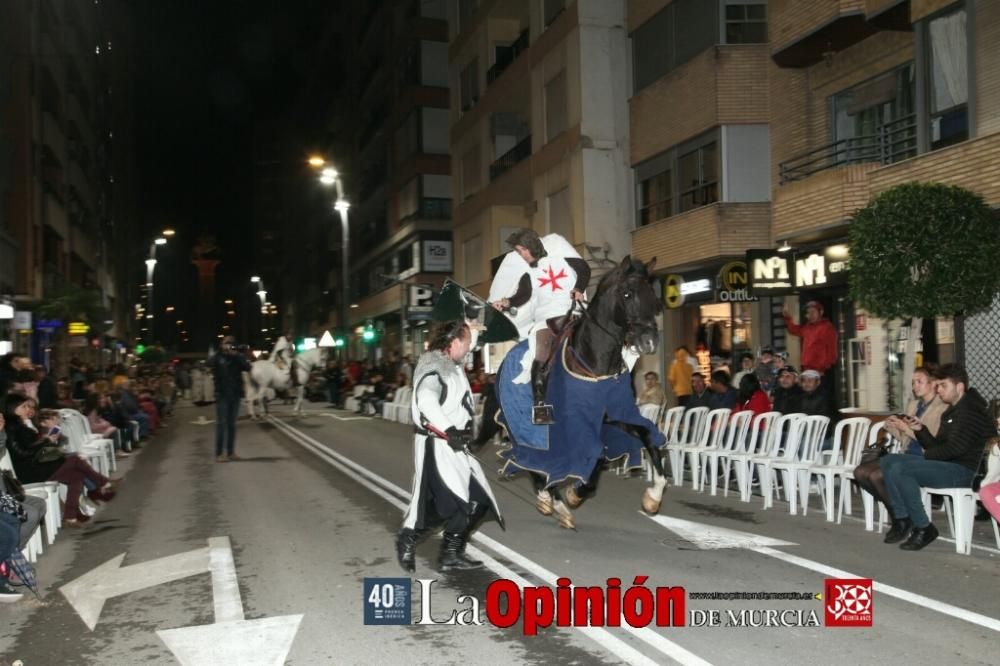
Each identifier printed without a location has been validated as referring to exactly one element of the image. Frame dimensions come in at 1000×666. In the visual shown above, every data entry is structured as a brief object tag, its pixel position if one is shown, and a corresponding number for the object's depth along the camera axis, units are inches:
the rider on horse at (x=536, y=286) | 394.0
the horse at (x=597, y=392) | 358.3
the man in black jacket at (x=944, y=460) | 328.2
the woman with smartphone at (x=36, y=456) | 380.5
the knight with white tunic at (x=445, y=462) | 290.2
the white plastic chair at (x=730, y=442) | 467.6
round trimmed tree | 445.7
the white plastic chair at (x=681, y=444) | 516.4
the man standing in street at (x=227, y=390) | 658.2
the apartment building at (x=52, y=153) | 1264.8
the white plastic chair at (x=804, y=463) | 415.8
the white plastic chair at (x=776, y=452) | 429.7
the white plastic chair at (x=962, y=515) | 323.3
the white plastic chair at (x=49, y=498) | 364.5
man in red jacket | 531.5
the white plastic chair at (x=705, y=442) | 491.2
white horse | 1119.0
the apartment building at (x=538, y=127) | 995.9
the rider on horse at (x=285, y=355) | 1157.8
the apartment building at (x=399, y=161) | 1788.9
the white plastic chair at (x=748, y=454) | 451.5
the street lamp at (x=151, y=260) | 1983.4
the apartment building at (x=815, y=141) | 579.2
